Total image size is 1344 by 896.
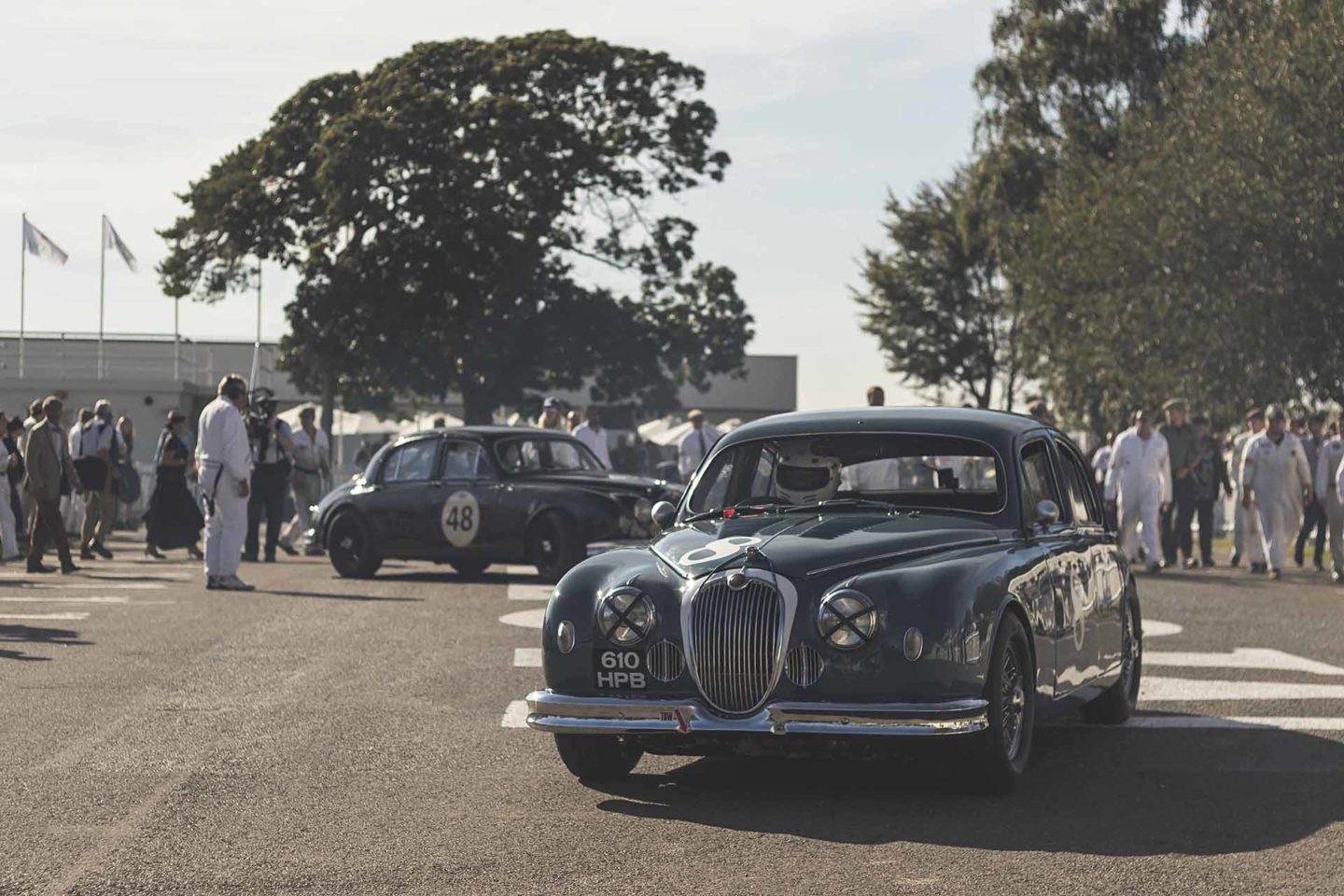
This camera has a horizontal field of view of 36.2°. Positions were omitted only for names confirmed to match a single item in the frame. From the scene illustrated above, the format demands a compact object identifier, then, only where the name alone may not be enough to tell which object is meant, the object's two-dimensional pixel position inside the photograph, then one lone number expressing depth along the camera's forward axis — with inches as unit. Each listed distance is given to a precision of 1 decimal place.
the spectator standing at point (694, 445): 956.0
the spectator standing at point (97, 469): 925.8
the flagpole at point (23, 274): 2380.3
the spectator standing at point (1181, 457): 971.3
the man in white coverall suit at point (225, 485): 741.3
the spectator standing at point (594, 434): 978.1
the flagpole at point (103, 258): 2408.2
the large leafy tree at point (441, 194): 1945.1
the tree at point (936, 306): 2721.5
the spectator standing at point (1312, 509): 1004.2
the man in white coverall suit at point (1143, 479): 907.4
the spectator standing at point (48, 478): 815.1
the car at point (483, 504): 754.8
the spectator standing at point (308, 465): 1040.8
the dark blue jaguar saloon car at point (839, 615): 293.0
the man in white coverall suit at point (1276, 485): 911.0
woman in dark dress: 902.4
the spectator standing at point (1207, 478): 983.0
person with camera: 929.5
